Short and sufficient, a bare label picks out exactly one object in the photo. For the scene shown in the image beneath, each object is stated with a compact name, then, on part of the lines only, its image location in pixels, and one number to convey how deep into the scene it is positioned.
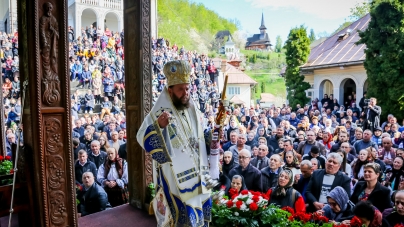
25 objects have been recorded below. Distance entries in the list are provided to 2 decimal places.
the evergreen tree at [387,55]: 13.45
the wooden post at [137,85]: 4.02
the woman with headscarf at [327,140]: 7.24
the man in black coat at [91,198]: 4.52
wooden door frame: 2.97
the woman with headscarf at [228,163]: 5.37
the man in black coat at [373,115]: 10.50
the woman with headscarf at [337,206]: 3.67
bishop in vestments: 2.52
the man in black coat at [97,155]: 6.03
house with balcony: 27.20
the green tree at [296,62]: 19.17
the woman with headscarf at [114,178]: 5.04
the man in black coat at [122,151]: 6.60
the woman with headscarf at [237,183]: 4.38
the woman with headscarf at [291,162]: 5.36
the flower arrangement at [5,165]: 4.60
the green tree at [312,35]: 64.91
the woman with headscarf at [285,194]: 3.79
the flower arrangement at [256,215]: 3.14
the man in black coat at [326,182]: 4.16
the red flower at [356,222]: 3.01
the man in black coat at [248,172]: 4.98
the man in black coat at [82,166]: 5.49
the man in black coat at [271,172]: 4.95
